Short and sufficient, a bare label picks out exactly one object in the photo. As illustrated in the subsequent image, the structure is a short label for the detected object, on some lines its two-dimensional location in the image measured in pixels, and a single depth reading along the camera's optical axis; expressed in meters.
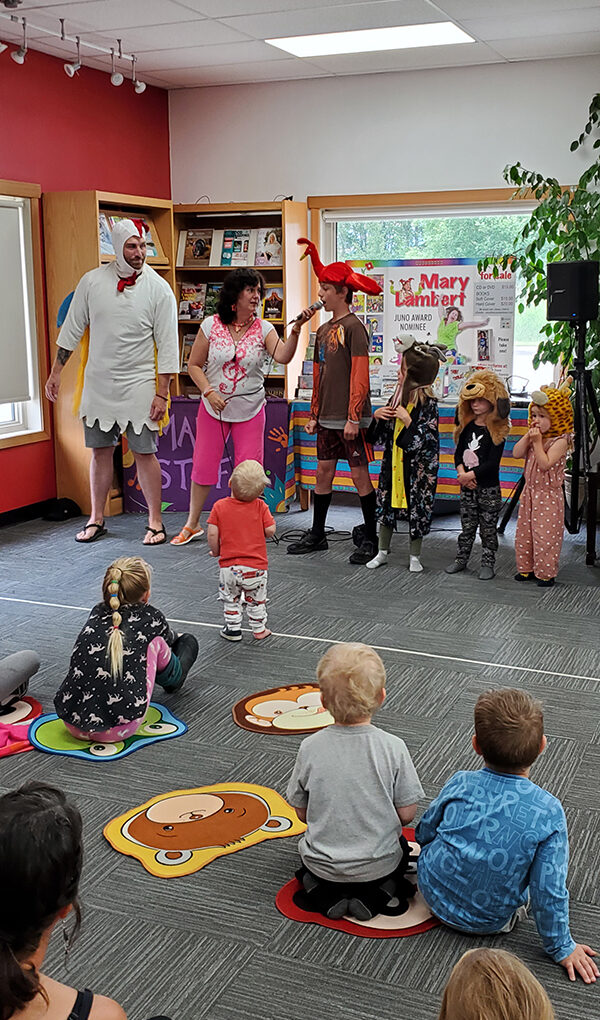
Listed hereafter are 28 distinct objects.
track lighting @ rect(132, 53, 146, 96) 6.30
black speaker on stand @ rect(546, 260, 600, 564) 5.50
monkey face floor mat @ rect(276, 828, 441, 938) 2.33
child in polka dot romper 4.94
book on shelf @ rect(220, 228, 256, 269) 7.02
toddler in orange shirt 4.14
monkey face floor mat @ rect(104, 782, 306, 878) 2.66
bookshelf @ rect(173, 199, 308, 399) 6.90
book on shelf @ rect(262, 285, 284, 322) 7.00
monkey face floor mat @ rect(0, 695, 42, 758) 3.26
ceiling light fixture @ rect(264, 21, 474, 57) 5.61
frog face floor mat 3.22
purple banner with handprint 6.47
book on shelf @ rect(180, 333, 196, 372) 7.31
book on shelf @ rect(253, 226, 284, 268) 6.96
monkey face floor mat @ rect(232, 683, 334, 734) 3.42
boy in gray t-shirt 2.36
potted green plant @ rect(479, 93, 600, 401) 5.86
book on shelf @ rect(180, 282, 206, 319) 7.23
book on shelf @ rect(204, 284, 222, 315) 7.17
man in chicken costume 5.76
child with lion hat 5.04
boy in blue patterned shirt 2.18
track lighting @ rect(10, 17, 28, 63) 5.39
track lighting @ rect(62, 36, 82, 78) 5.81
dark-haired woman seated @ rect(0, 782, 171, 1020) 1.37
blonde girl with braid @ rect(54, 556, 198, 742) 3.22
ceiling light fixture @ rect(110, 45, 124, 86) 5.99
